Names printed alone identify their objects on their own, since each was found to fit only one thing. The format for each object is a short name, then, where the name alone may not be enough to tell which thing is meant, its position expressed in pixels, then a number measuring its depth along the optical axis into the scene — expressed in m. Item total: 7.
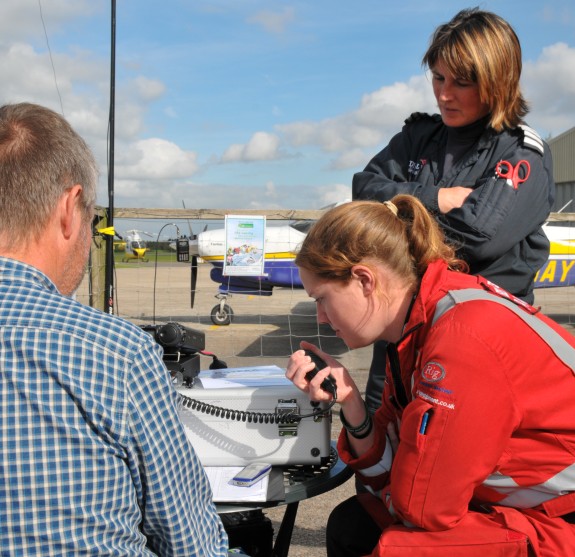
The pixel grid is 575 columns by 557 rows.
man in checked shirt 1.04
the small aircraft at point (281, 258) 9.25
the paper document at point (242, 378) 1.99
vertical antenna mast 4.90
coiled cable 1.85
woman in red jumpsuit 1.40
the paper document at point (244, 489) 1.69
